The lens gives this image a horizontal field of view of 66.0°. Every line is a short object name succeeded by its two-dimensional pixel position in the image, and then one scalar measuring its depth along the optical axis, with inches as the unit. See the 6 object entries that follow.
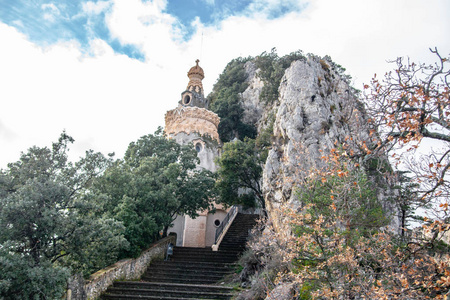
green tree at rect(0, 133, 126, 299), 305.1
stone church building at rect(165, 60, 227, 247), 911.7
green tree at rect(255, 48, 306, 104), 1207.6
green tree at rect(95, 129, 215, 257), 560.7
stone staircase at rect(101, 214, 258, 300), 487.5
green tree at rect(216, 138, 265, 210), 826.2
